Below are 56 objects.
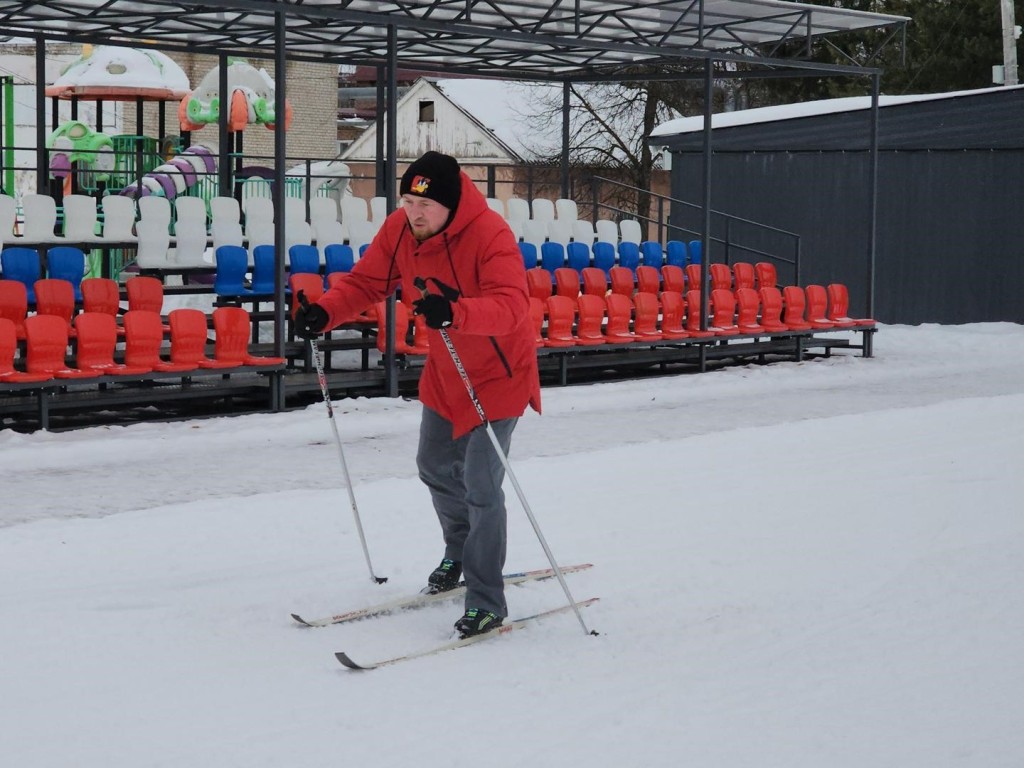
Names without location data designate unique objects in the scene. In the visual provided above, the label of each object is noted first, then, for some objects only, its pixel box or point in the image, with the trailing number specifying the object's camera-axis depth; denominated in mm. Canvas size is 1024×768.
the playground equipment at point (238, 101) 25453
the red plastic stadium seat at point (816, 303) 17797
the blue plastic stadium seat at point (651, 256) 18875
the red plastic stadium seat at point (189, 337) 11617
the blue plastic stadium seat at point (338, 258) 14242
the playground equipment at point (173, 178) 20203
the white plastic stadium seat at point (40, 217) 13633
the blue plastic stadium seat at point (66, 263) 12969
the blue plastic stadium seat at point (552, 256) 17031
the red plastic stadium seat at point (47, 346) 10570
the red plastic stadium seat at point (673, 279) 17344
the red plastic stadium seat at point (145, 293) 12320
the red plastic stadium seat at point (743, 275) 18438
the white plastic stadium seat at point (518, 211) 17812
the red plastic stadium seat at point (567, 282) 15789
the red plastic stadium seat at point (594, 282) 16000
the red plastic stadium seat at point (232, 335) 11852
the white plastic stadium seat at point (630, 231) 19031
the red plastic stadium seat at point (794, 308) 17422
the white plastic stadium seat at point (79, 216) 13977
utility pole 28938
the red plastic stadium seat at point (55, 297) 11695
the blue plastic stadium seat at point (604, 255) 17969
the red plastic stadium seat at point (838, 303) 18047
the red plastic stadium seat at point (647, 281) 16984
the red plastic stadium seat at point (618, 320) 15109
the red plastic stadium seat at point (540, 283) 15359
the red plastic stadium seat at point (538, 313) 14031
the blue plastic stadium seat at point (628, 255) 18359
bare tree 45141
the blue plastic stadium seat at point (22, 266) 12562
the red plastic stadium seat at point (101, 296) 12250
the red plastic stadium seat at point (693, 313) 16141
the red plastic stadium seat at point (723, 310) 16547
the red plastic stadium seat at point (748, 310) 16750
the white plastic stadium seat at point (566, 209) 18953
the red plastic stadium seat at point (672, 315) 15672
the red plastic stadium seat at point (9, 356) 10406
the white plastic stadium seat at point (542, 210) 18391
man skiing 5387
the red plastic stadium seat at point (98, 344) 11000
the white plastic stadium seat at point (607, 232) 18797
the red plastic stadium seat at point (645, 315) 15532
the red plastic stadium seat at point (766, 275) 19125
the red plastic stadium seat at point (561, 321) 14305
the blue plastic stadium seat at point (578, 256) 17578
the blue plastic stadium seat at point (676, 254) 19281
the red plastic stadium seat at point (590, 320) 14742
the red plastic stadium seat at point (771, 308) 17188
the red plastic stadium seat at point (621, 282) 16328
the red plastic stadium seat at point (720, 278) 18266
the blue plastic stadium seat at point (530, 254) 16609
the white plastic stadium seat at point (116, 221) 14320
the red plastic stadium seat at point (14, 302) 11312
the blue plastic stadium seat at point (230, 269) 13461
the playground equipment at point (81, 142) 25031
